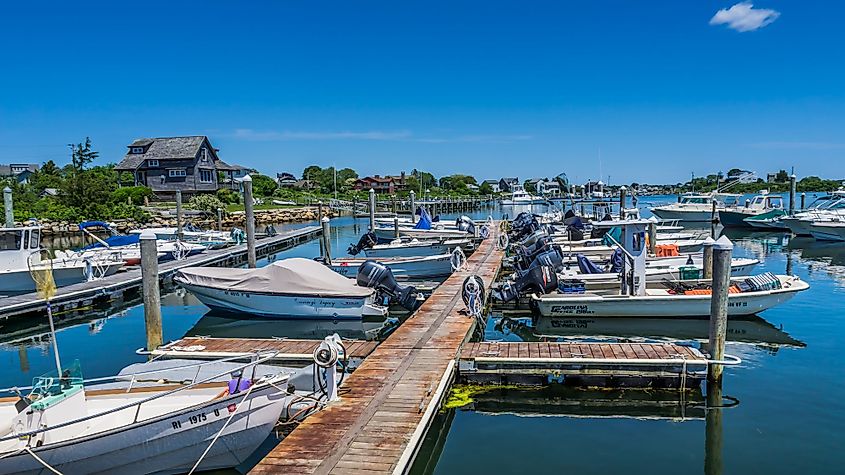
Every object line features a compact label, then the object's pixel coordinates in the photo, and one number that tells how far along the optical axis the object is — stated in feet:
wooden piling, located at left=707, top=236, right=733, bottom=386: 37.88
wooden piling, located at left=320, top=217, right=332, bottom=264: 85.55
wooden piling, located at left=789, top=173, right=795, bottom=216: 155.46
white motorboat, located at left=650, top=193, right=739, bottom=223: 184.85
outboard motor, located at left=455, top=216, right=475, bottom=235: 117.81
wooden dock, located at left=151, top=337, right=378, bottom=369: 41.39
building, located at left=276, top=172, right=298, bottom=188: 429.67
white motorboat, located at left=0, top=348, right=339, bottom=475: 25.96
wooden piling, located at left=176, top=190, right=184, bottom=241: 119.65
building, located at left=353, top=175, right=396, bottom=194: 398.01
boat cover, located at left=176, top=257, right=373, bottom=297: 59.67
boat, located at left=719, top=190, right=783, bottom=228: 162.78
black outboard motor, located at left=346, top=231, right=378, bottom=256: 97.55
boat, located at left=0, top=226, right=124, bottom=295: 73.72
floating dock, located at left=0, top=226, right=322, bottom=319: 64.28
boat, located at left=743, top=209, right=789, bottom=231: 153.19
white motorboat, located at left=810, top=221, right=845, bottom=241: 127.54
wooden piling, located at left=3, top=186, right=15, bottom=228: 90.37
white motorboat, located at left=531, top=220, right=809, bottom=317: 55.62
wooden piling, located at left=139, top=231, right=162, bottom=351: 44.70
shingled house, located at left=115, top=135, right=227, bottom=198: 209.15
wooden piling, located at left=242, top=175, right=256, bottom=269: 73.31
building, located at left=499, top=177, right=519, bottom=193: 571.03
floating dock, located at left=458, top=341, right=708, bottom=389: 38.04
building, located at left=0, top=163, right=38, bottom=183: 323.92
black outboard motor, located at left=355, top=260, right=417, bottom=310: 61.16
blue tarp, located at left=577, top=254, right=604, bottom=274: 67.67
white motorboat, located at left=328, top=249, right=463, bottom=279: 82.89
